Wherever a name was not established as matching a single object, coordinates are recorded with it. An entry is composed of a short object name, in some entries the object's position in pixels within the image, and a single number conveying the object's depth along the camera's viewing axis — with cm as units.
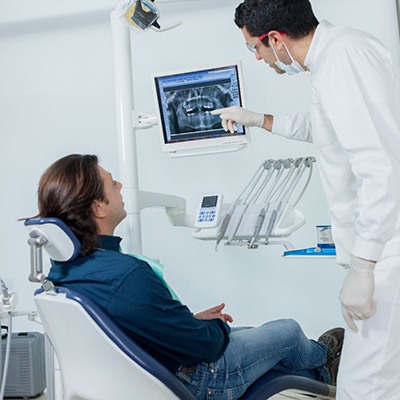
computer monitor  240
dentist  137
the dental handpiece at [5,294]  282
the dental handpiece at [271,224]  221
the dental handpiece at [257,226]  223
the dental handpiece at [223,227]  233
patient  166
